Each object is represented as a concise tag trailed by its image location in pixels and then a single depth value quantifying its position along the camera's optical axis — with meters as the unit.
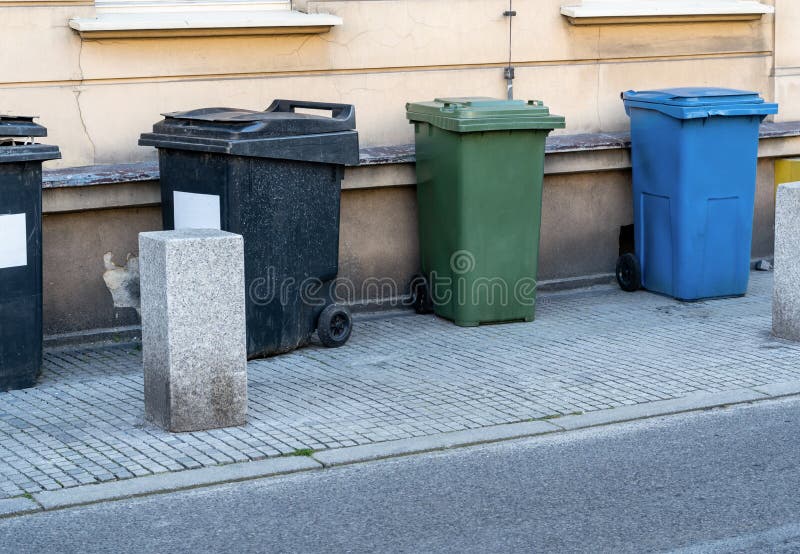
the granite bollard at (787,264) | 7.39
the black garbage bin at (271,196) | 6.83
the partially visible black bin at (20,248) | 6.27
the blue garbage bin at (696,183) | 8.45
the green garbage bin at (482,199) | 7.79
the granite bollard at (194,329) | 5.71
